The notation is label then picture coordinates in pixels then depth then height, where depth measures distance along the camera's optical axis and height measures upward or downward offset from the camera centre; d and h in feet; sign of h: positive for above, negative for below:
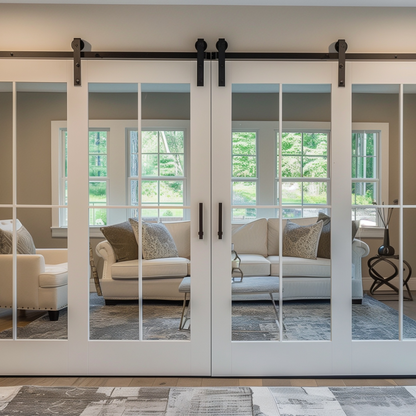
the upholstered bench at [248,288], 7.95 -1.78
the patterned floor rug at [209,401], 6.50 -3.53
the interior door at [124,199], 7.88 +0.04
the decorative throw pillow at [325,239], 7.98 -0.78
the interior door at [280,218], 7.88 -0.34
